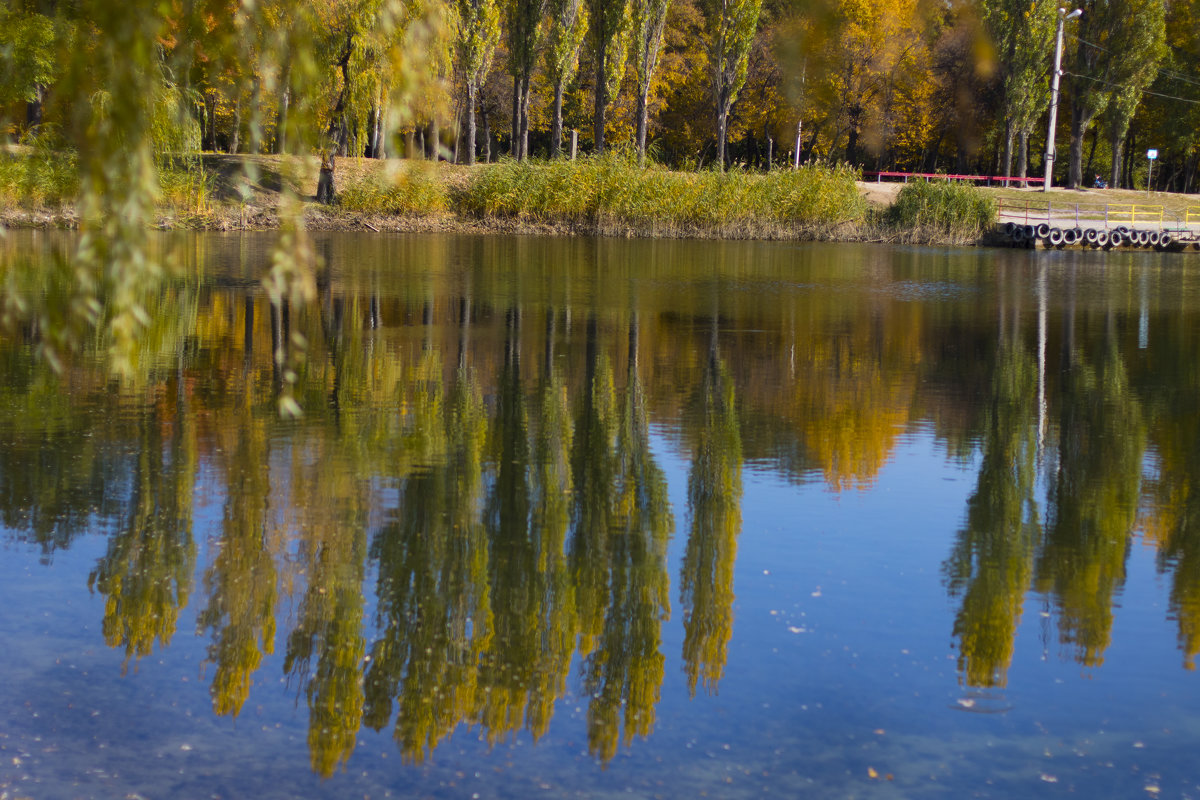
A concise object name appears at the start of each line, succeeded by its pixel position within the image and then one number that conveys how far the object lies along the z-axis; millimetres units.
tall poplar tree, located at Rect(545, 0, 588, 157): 51438
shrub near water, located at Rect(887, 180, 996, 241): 46719
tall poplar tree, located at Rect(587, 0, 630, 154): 49303
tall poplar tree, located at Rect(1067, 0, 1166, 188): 47941
